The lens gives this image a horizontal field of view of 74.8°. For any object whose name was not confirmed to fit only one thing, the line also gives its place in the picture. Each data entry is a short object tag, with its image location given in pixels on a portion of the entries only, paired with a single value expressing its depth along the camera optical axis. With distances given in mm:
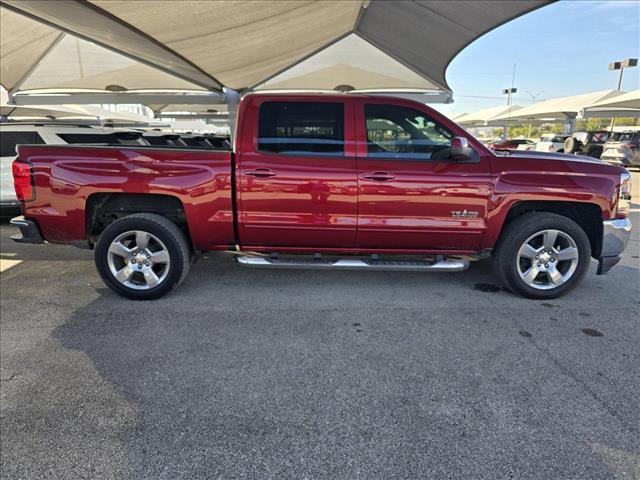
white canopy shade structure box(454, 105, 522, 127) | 41969
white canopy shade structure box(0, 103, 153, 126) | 19656
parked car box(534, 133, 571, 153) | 23016
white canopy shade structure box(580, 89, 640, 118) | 21609
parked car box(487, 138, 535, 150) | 25462
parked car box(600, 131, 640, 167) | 17266
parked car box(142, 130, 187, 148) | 7387
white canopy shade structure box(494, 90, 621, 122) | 25109
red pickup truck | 4012
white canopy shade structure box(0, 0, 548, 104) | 6430
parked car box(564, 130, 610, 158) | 19094
